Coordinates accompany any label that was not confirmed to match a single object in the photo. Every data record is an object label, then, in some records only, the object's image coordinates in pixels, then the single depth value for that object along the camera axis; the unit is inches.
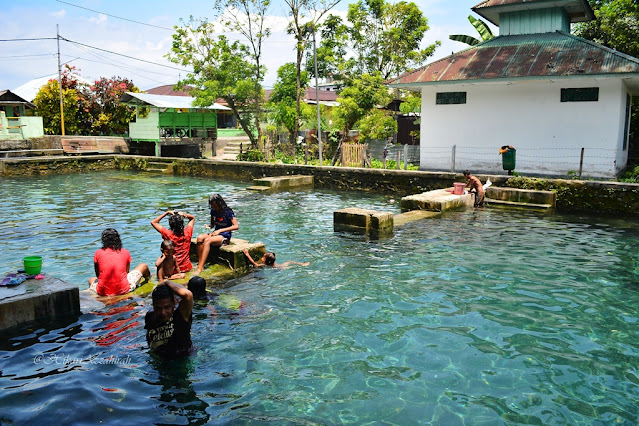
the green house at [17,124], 1316.4
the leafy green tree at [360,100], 1091.3
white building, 759.7
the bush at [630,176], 724.7
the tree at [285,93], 1160.2
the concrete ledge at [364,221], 520.1
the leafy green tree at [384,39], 1306.6
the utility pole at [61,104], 1410.1
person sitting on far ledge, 674.8
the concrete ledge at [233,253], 380.8
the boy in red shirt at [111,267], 309.4
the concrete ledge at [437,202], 628.7
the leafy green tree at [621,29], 950.4
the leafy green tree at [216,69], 1135.6
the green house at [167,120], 1301.7
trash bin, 743.4
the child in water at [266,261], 387.9
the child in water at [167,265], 337.1
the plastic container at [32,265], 291.7
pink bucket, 681.6
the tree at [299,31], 1060.5
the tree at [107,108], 1523.1
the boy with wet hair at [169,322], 230.4
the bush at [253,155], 1150.3
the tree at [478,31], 1134.4
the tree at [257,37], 1115.9
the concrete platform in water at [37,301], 262.4
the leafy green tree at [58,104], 1467.8
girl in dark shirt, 381.4
